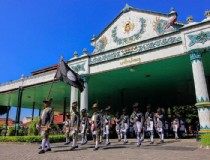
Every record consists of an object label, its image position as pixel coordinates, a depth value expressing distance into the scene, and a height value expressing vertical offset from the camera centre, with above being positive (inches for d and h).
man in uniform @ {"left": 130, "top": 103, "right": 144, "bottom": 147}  404.1 +21.6
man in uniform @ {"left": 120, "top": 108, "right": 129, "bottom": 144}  521.7 +20.3
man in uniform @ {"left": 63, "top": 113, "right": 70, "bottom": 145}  423.9 +1.5
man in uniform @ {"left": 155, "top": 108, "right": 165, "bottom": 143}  470.3 +19.4
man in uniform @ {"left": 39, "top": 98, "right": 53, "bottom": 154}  323.3 +16.6
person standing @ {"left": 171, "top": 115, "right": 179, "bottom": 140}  625.4 +18.3
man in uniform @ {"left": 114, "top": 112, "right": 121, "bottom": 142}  575.2 +17.3
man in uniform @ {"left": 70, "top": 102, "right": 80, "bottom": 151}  372.1 +19.6
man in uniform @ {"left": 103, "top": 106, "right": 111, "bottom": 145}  500.7 +24.5
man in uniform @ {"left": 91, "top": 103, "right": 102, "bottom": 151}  360.5 +18.1
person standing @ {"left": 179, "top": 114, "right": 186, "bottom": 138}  692.5 +10.0
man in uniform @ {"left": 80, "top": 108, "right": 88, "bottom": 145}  430.5 +18.2
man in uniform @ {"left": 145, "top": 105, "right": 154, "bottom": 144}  460.2 +20.9
